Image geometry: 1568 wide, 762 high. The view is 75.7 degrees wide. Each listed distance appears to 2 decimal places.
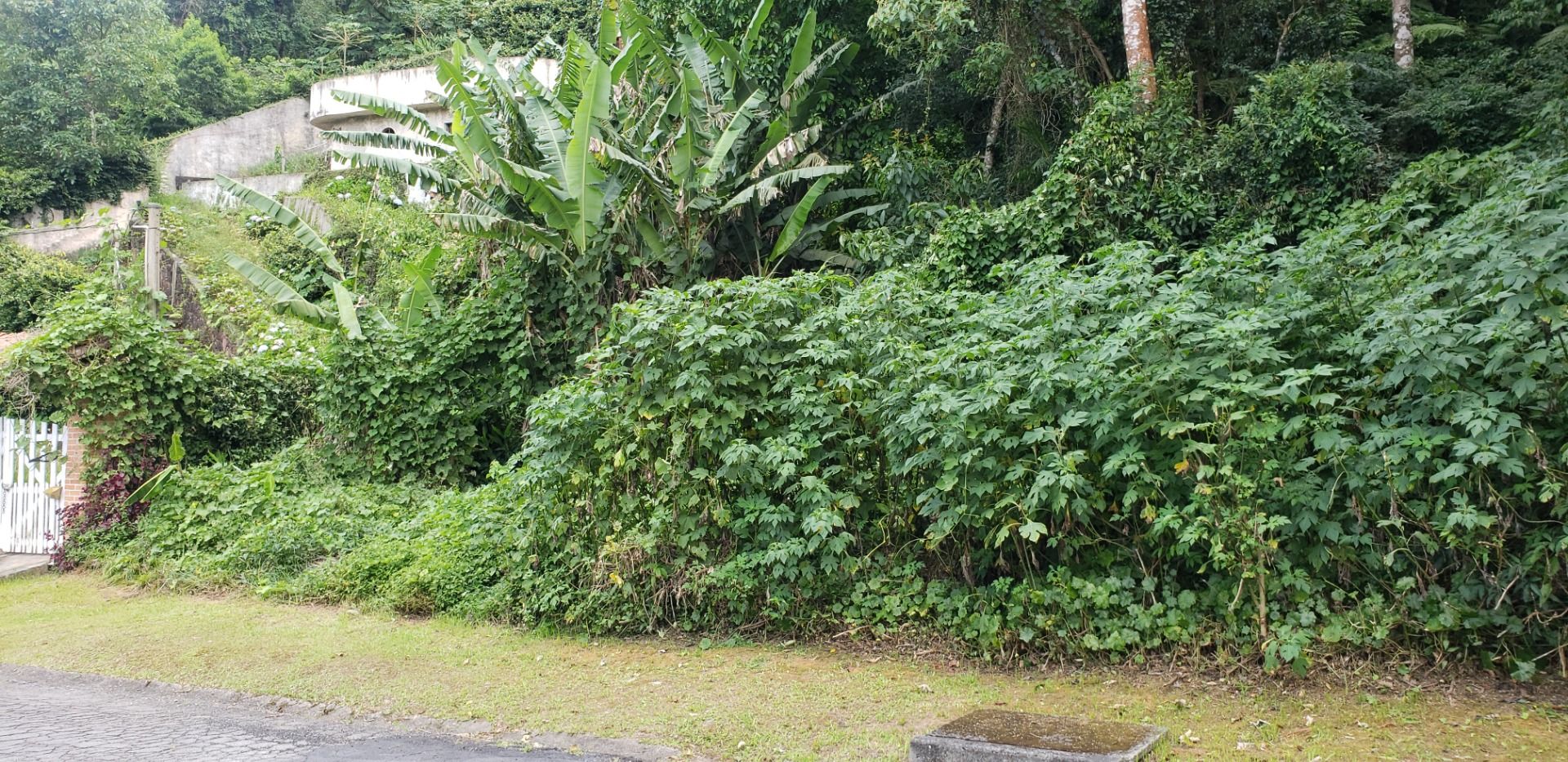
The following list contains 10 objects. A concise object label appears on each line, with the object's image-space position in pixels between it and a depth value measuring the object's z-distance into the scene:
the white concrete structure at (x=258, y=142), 27.33
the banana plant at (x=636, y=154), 11.41
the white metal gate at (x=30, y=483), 11.96
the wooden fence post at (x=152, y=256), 13.82
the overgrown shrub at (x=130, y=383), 11.41
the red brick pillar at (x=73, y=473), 11.81
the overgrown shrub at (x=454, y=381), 12.30
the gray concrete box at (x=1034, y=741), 4.48
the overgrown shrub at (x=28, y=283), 22.95
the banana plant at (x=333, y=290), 12.60
